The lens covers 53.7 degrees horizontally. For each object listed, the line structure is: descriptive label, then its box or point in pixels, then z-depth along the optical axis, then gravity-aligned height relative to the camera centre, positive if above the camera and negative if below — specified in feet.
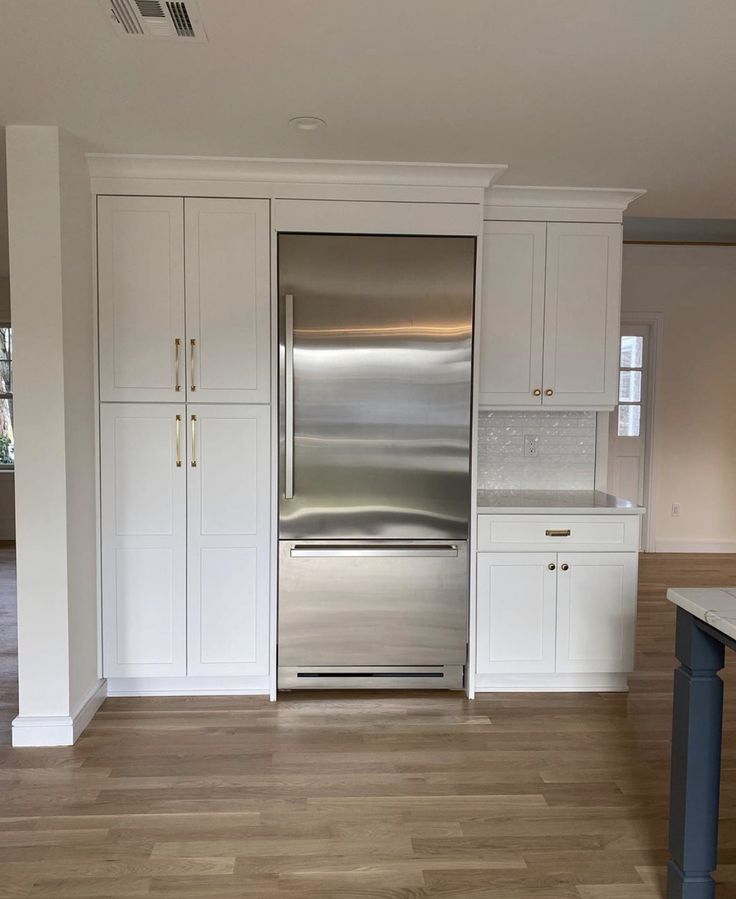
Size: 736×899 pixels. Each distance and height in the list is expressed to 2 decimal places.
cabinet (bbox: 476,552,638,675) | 11.33 -3.13
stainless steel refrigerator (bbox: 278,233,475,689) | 10.86 -0.68
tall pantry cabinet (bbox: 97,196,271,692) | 10.79 -0.42
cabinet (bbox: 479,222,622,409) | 11.91 +1.62
